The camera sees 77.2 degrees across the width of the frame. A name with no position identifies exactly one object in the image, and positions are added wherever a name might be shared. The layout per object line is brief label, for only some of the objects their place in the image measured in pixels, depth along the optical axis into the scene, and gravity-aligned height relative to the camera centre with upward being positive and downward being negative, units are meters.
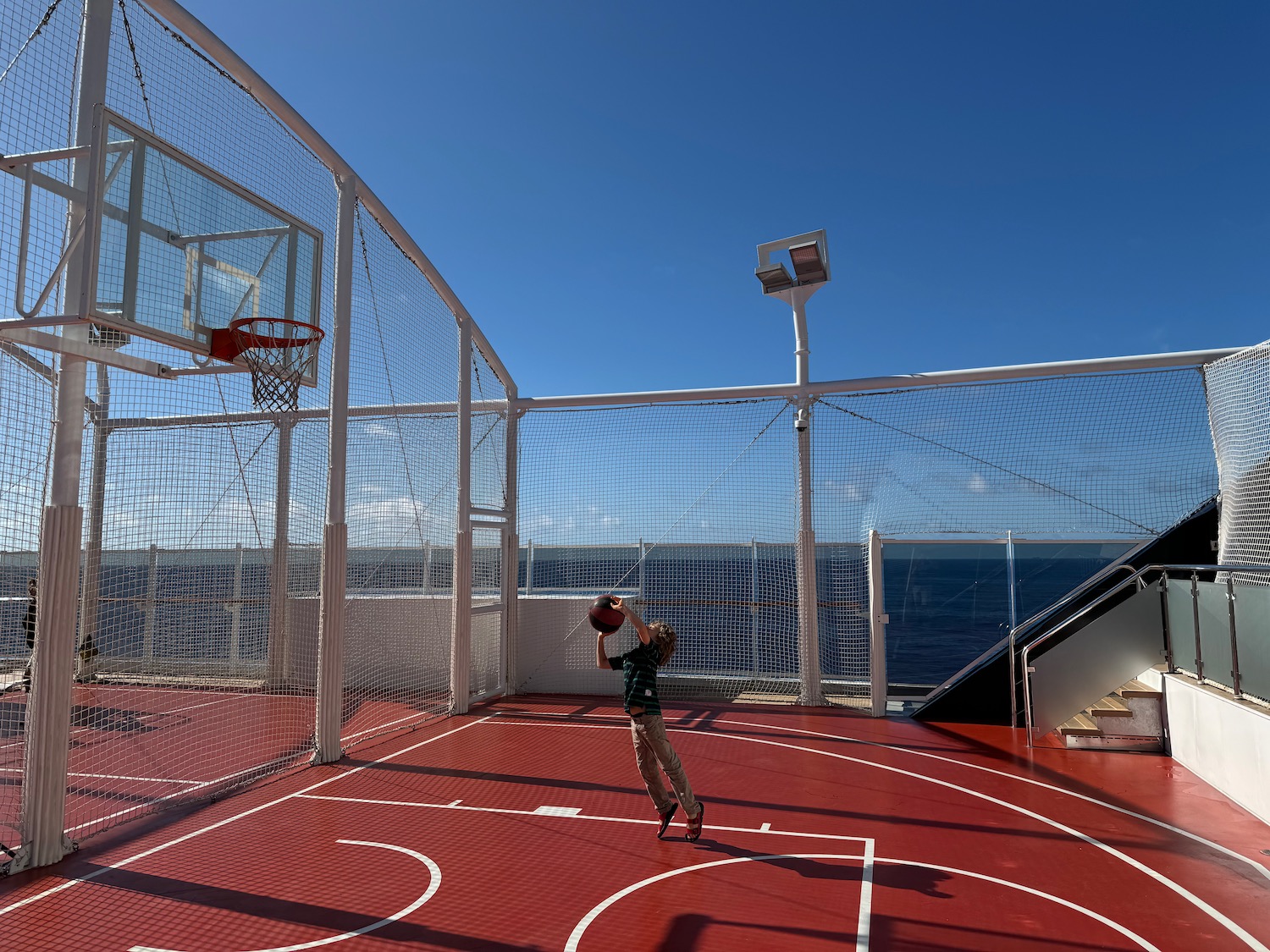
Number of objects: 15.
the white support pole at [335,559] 7.54 +0.10
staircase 8.10 -1.61
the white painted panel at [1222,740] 5.93 -1.43
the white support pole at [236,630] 12.05 -0.90
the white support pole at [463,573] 9.95 -0.04
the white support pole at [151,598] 11.55 -0.42
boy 5.19 -0.94
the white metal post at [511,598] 11.31 -0.40
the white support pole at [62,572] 4.95 -0.01
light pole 10.13 +1.98
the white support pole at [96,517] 9.98 +0.70
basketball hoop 6.64 +1.88
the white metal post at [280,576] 11.38 -0.09
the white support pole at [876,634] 9.73 -0.78
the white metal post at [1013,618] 9.13 -0.59
